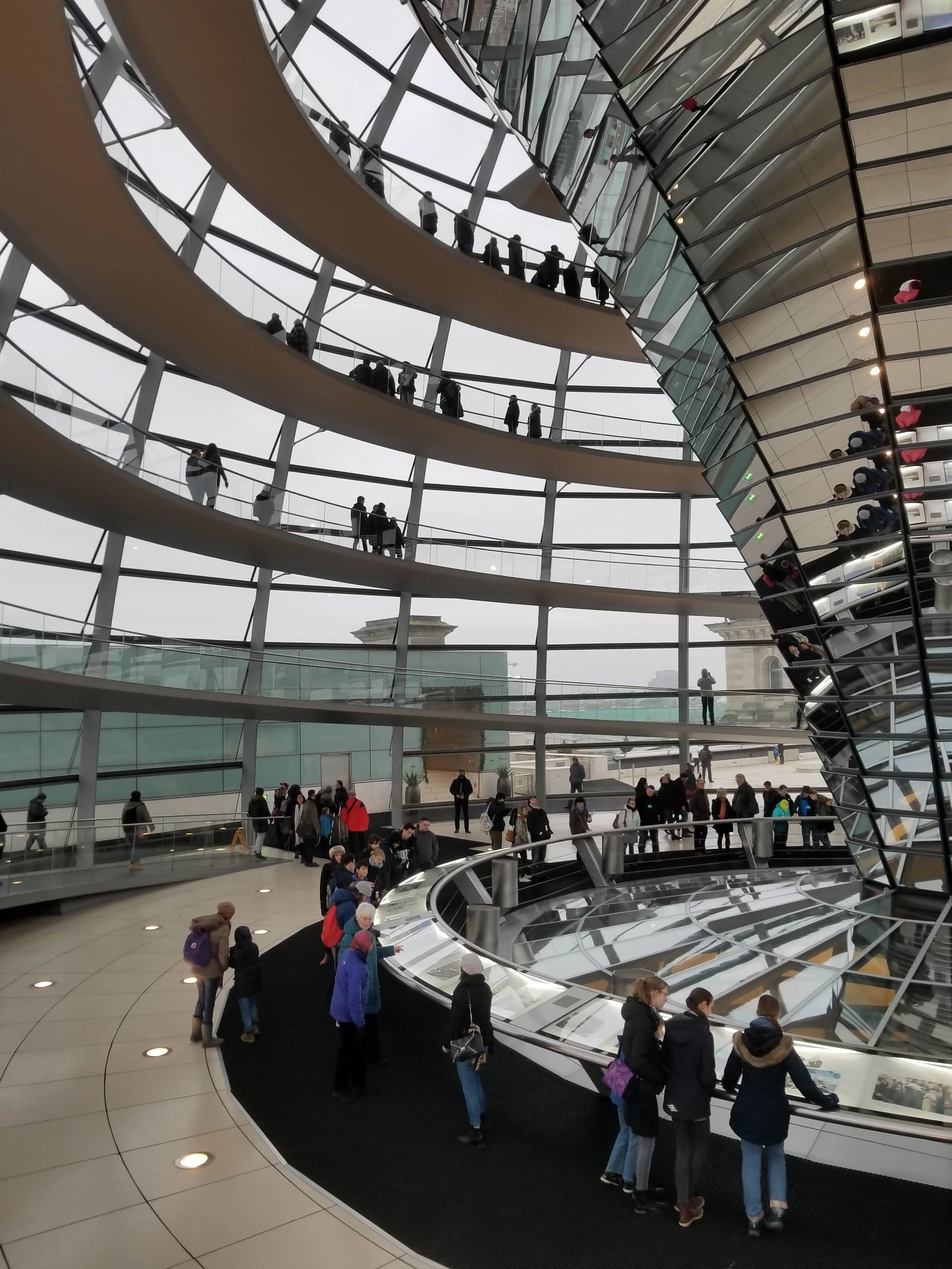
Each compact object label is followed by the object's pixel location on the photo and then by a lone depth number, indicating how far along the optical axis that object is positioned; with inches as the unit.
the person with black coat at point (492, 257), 898.1
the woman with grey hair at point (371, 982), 323.3
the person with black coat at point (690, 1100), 220.1
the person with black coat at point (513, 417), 999.6
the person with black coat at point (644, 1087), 225.5
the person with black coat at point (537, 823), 774.5
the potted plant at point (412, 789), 1067.3
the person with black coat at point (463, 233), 888.9
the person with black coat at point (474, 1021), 265.9
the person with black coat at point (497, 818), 821.9
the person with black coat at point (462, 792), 962.7
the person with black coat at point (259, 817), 803.4
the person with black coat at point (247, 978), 356.8
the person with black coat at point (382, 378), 883.4
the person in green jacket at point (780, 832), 713.6
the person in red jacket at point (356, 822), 720.3
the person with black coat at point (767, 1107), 214.4
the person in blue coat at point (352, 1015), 302.5
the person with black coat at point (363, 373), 878.4
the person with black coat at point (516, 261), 904.3
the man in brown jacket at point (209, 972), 355.9
